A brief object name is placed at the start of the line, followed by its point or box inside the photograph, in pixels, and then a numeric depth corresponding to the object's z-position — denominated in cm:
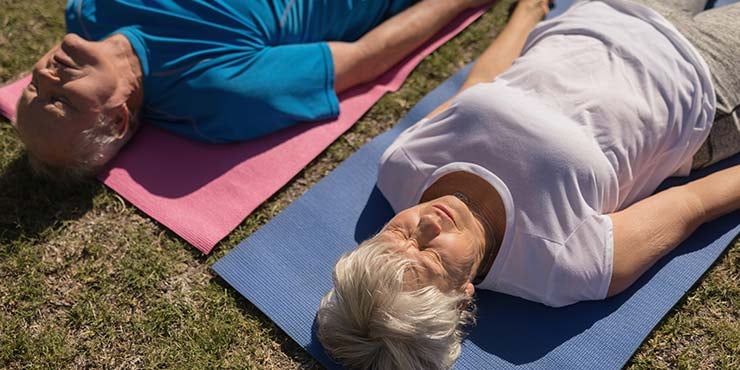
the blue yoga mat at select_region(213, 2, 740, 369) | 293
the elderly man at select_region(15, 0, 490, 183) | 328
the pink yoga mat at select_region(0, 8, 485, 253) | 350
